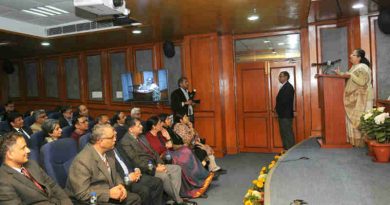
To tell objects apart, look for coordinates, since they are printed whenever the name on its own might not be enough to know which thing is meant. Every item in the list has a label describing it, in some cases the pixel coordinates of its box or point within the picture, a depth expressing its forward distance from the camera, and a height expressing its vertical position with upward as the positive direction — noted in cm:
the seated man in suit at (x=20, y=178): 232 -56
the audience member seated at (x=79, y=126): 444 -38
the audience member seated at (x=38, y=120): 519 -33
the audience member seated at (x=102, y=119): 507 -34
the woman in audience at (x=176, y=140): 488 -67
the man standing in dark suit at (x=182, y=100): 633 -13
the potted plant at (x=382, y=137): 376 -59
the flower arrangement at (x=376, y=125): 381 -45
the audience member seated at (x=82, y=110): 634 -24
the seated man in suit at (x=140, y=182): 331 -89
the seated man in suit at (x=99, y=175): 279 -66
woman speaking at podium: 438 -12
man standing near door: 594 -35
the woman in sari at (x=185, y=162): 432 -90
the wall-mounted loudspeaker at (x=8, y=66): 1016 +102
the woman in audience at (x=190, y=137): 497 -65
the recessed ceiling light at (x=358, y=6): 509 +122
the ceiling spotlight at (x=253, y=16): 529 +118
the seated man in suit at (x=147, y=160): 375 -74
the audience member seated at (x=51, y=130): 389 -36
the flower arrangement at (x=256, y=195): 301 -96
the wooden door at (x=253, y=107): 693 -35
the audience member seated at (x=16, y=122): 500 -32
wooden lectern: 446 -28
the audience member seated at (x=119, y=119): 552 -38
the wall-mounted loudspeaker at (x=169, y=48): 727 +97
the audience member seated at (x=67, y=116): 571 -31
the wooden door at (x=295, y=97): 666 -9
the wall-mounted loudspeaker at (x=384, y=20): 537 +103
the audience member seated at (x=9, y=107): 734 -14
